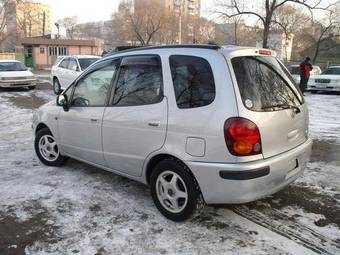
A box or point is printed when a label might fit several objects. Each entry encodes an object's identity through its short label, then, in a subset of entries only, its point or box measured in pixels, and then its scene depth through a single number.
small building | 38.47
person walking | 17.70
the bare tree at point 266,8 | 26.97
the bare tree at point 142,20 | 56.75
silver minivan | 3.56
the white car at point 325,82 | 18.83
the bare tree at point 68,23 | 95.06
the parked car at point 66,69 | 15.29
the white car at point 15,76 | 17.34
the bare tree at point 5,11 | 47.94
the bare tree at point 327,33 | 37.77
